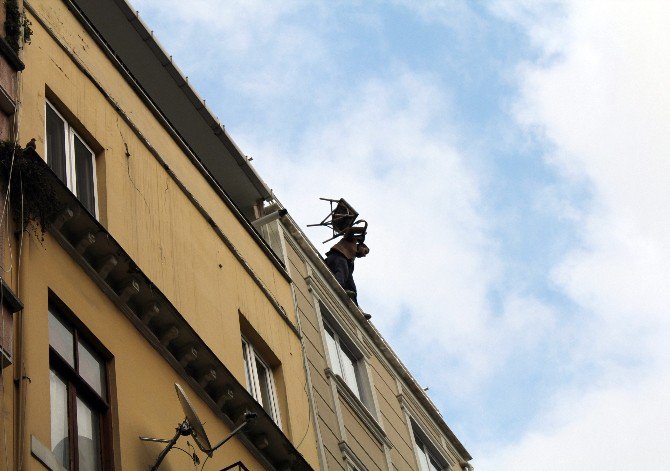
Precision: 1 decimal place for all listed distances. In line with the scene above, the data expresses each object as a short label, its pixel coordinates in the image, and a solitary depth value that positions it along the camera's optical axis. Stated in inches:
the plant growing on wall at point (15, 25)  568.1
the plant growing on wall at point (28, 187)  499.2
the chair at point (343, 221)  1091.0
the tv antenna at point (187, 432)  503.2
